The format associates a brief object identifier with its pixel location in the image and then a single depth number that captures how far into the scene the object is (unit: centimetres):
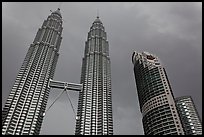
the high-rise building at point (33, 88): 11500
